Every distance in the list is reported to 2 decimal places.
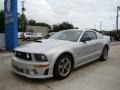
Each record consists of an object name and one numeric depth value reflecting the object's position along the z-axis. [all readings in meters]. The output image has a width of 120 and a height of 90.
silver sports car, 2.37
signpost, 5.27
